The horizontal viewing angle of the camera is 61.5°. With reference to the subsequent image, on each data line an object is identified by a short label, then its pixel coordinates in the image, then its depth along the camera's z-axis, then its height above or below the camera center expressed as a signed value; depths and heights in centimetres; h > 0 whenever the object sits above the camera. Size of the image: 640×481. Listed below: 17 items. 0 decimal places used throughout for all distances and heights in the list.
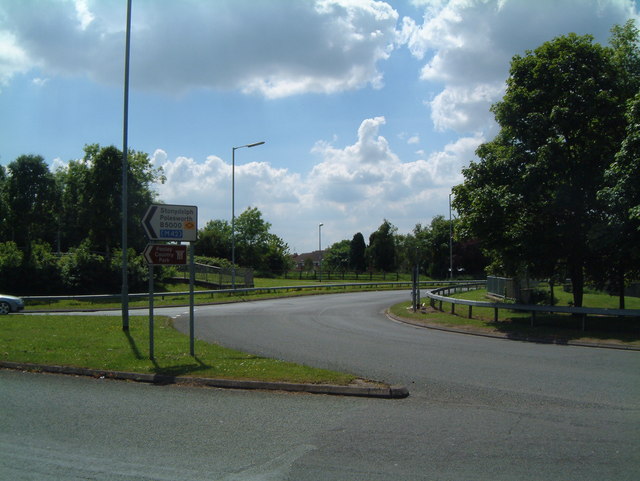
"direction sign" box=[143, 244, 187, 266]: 1087 +4
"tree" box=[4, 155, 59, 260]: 4825 +563
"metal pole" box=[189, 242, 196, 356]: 1109 -114
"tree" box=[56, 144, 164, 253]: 4728 +536
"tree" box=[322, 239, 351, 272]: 10571 -5
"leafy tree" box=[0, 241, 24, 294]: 3762 -114
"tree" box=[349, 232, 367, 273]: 10012 +131
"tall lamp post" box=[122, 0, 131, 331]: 1566 +361
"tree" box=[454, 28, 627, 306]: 1820 +350
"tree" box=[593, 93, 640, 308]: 1509 +177
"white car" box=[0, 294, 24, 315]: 2347 -220
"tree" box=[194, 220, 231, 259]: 8862 +207
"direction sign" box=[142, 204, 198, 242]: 1090 +70
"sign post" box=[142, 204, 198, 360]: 1089 +49
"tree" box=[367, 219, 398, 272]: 9056 +89
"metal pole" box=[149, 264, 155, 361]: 1091 -135
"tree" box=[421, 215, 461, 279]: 7862 +131
